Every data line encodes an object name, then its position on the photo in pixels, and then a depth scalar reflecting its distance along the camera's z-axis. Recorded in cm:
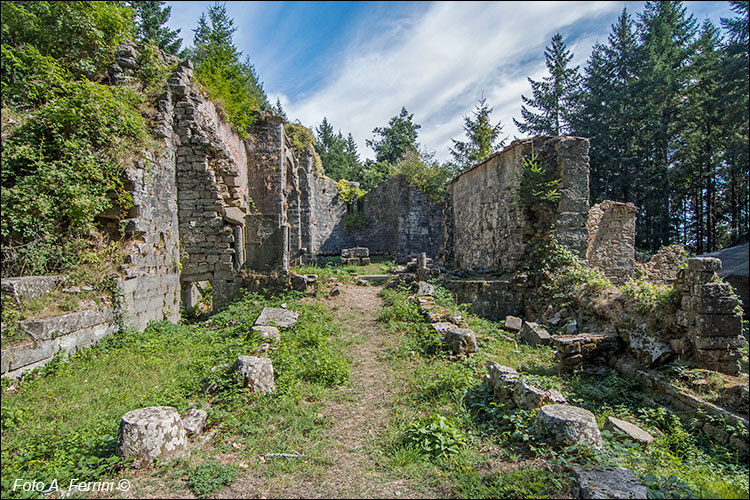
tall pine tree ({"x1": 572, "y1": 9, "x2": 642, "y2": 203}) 2236
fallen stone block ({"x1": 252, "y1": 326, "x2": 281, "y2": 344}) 654
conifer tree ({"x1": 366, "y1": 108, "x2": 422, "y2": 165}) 4388
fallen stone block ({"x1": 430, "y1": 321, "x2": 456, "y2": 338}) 704
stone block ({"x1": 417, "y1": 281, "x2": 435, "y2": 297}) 1028
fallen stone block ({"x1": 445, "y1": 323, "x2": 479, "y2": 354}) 653
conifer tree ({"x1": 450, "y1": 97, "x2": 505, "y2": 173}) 2411
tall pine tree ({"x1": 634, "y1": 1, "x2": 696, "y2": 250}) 1534
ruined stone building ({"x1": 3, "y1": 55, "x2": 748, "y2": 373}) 752
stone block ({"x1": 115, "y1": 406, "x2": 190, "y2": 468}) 317
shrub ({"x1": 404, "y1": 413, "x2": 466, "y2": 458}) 358
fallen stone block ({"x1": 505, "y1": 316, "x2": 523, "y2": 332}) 845
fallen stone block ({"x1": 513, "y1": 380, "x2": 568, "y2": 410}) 417
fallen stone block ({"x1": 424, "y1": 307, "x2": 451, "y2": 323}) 806
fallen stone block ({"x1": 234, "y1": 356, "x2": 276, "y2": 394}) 470
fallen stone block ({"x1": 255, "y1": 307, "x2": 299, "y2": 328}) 746
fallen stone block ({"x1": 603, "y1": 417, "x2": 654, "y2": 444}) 374
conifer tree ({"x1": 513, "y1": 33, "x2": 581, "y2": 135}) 2711
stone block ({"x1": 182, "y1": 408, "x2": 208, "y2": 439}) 368
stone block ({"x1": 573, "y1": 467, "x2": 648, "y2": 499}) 259
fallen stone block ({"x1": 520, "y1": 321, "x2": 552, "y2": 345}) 738
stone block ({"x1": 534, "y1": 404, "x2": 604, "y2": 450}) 341
